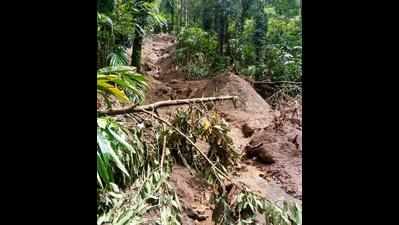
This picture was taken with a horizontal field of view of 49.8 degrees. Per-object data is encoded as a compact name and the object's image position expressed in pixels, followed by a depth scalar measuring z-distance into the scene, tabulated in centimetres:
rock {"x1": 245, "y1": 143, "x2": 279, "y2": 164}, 319
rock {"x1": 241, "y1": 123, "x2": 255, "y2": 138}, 361
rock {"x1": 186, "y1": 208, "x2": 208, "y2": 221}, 254
